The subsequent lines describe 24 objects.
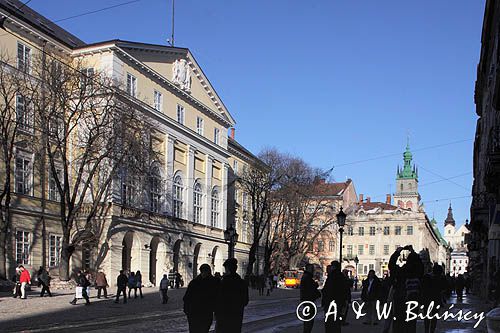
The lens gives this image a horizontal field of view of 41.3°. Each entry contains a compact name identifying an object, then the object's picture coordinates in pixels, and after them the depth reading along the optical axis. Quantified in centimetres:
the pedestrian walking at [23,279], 2974
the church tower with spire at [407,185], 15300
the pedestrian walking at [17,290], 3094
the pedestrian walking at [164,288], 3098
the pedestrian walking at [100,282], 3281
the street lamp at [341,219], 3341
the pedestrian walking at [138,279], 3531
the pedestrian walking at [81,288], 2816
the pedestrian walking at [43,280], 3238
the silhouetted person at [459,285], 4553
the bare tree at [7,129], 3659
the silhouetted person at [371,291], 1862
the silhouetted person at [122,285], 3039
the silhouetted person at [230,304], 949
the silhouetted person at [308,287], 1367
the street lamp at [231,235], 3888
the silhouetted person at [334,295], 1270
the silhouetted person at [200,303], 933
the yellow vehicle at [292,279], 7094
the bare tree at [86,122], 3797
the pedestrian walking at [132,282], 3434
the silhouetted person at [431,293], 1412
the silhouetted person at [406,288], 1095
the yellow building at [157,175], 4306
